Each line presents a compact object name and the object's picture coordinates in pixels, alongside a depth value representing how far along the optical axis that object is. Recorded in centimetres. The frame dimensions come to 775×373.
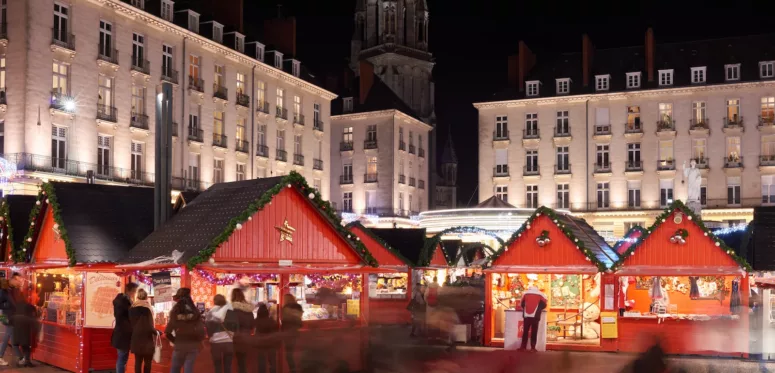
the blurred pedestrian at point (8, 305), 1834
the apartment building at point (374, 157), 6831
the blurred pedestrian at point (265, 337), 1466
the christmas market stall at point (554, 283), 2202
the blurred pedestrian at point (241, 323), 1420
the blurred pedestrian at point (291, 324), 1534
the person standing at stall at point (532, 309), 2069
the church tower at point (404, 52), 7788
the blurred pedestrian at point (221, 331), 1409
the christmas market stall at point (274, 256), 1570
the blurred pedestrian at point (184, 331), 1366
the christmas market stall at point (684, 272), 2138
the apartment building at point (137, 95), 3838
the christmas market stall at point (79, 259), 1709
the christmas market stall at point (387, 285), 3153
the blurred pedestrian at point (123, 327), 1488
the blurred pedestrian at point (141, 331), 1427
